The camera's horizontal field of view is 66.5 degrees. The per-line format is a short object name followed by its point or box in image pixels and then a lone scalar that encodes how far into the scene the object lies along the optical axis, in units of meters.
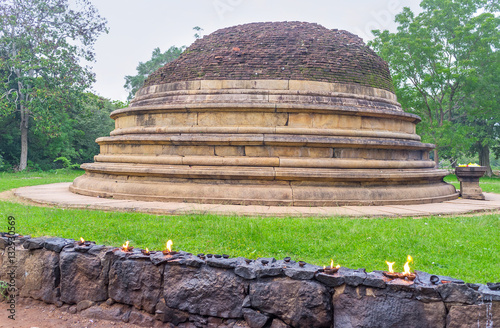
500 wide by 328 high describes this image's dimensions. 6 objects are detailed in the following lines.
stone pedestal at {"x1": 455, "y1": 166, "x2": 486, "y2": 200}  9.32
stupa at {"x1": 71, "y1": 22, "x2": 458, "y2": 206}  8.02
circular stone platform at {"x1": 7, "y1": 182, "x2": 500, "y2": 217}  6.57
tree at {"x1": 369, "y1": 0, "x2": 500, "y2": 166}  22.28
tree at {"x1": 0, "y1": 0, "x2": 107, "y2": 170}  20.75
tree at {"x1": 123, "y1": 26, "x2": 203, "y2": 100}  42.69
